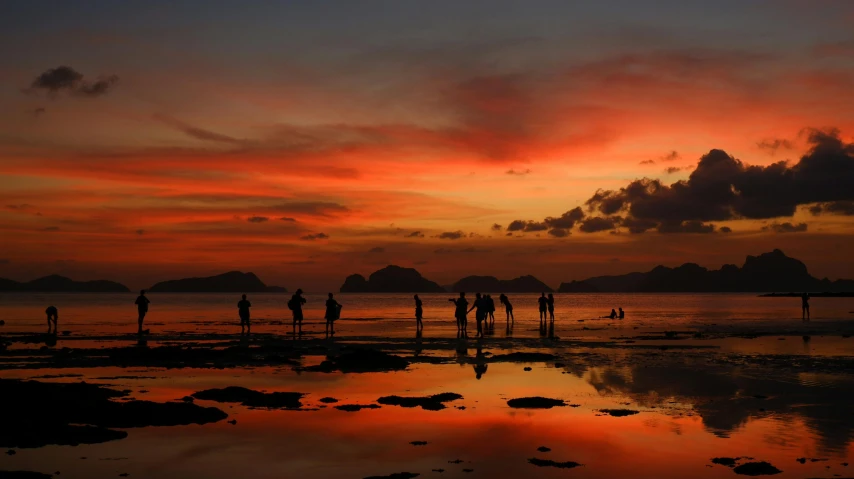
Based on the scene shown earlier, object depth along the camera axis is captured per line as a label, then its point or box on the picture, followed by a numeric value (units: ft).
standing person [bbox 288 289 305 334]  150.38
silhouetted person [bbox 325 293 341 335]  150.41
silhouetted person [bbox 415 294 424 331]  174.97
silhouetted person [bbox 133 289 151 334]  159.04
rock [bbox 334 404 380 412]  64.53
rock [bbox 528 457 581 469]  44.65
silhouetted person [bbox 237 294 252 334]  155.02
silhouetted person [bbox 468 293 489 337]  148.87
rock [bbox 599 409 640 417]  60.70
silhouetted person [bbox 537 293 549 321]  206.59
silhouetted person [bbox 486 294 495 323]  151.55
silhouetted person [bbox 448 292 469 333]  143.72
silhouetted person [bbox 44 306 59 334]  174.16
